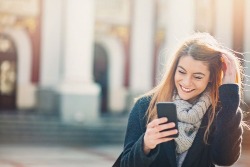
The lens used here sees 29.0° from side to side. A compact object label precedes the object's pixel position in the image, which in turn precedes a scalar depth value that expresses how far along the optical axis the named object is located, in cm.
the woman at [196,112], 185
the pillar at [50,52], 1547
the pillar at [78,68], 1330
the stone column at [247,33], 1573
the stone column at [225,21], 1639
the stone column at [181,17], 1418
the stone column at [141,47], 1723
